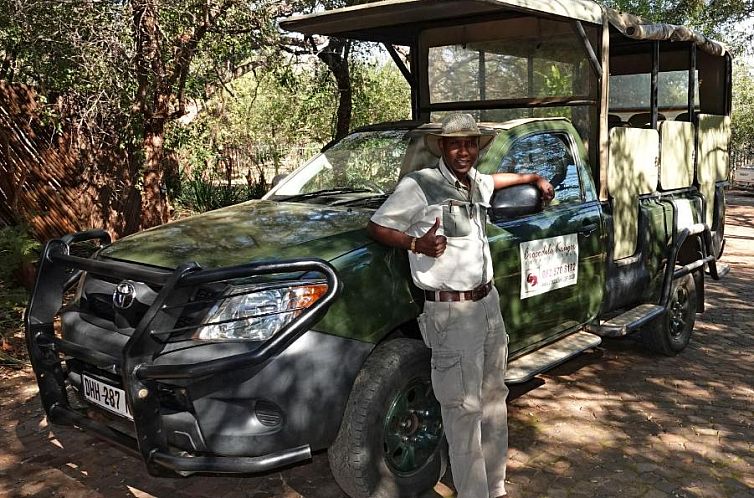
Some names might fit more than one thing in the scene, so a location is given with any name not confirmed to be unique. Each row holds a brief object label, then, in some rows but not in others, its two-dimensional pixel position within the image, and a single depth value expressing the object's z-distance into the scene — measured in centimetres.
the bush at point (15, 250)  686
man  331
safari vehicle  297
